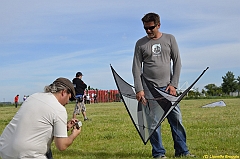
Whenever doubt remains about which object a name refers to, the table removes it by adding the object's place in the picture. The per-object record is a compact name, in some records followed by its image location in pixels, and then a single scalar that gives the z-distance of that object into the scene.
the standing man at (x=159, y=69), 5.86
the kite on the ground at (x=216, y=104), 24.18
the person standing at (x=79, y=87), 13.57
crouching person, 4.00
